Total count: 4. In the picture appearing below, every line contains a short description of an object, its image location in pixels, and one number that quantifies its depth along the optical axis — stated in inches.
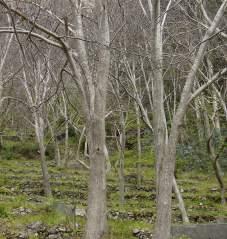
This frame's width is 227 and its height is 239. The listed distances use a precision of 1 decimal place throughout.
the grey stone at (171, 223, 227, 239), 383.9
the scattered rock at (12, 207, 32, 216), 465.6
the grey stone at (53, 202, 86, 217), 442.0
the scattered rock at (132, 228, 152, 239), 399.9
